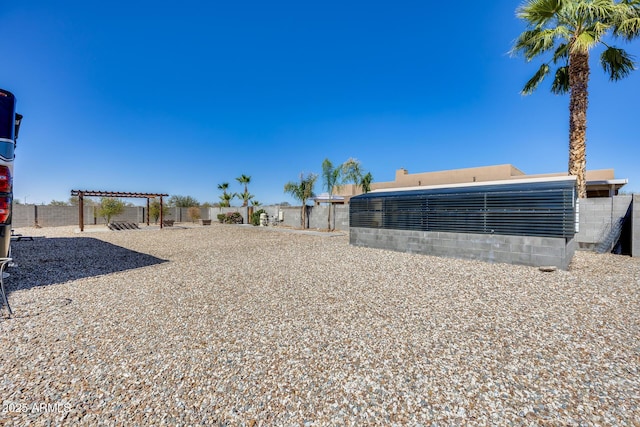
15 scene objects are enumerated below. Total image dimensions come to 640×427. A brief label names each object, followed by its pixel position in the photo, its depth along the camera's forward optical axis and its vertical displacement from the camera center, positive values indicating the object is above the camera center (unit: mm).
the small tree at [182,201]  32781 +1881
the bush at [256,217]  22781 -154
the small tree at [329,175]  18000 +2594
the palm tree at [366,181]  18484 +2235
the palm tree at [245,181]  30547 +3868
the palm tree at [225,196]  32656 +2357
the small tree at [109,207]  19859 +768
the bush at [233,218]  24703 -228
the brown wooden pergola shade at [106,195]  16172 +1477
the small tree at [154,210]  24094 +596
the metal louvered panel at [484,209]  6445 +87
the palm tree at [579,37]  9125 +6370
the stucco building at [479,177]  15305 +3092
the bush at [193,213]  28812 +329
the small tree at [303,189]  19672 +1842
